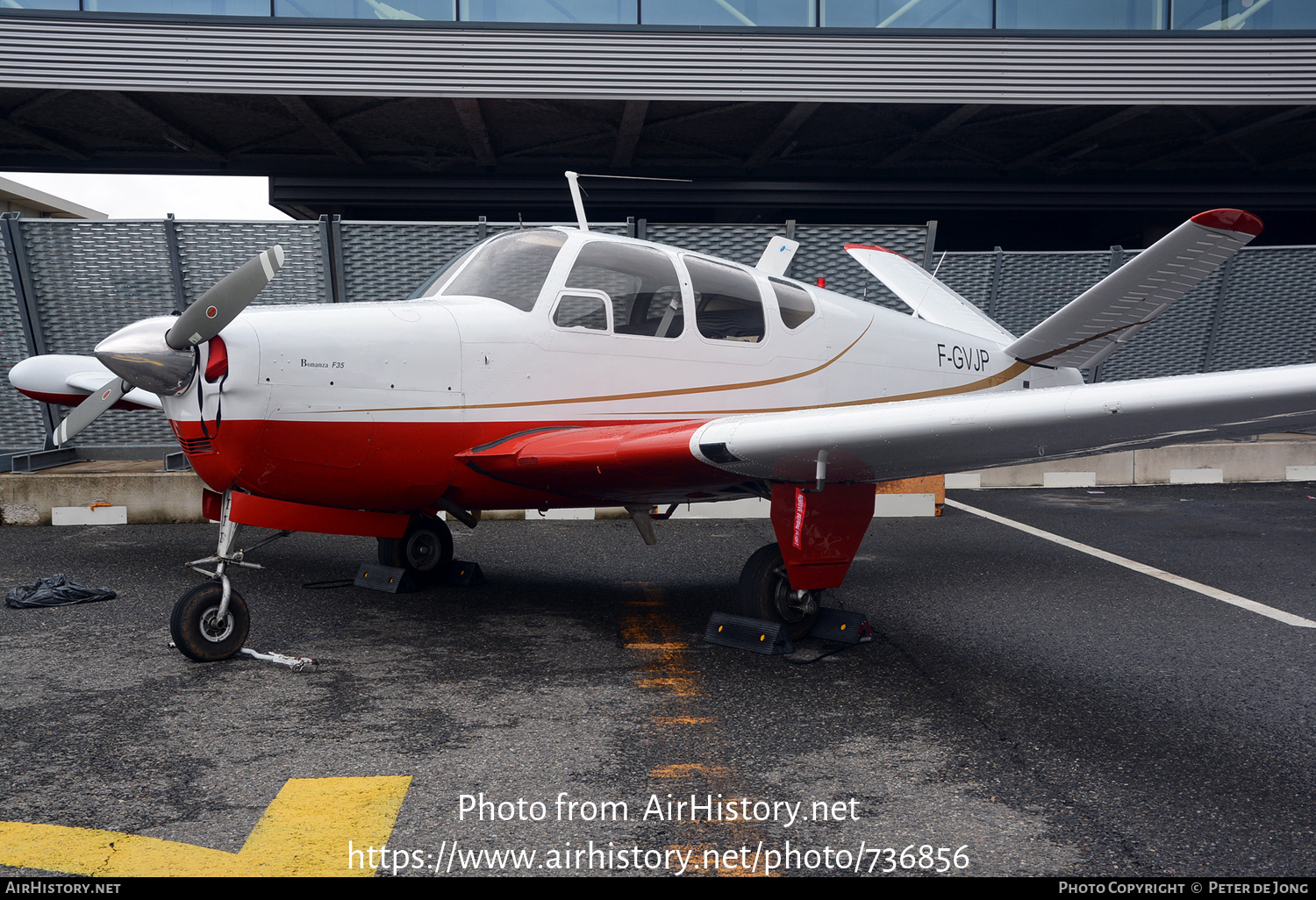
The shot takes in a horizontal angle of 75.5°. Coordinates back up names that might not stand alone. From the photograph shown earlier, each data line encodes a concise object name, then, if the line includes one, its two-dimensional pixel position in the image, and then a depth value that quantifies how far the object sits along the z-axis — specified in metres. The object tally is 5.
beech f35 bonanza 3.34
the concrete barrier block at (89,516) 8.16
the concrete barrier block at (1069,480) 10.51
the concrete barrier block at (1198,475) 10.52
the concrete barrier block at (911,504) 8.76
